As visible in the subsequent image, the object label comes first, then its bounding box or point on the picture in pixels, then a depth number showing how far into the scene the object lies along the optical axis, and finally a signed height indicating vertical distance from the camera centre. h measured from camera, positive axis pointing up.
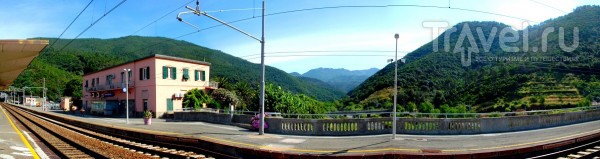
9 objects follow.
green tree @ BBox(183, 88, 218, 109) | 38.12 -1.54
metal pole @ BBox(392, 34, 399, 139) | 15.39 -1.42
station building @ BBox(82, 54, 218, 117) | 36.59 +0.13
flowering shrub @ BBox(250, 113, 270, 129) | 20.48 -2.15
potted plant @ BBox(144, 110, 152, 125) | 26.58 -2.54
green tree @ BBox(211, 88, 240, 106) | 39.59 -1.34
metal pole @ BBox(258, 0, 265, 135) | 18.12 +0.21
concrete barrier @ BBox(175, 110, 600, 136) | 17.28 -2.05
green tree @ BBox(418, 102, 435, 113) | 55.61 -3.49
